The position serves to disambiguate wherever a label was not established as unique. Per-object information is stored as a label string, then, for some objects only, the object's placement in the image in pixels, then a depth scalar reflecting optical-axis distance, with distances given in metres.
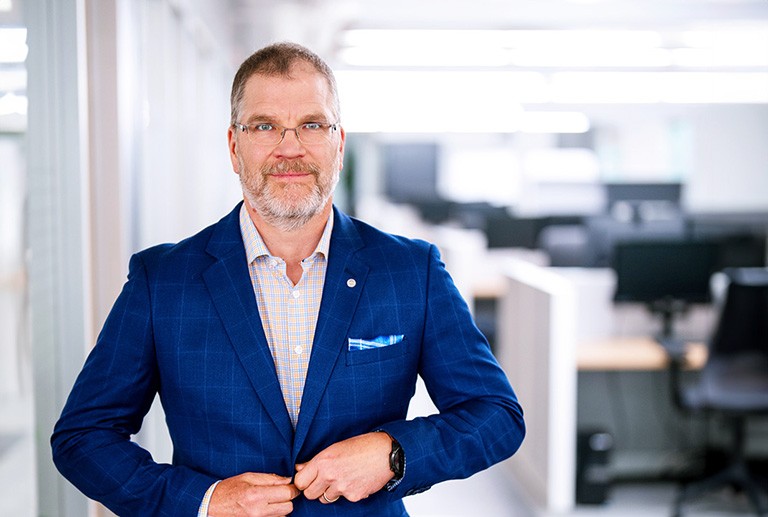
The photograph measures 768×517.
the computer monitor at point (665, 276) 4.19
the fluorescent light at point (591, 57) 5.97
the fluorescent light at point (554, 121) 11.01
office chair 3.58
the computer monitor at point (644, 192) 8.21
